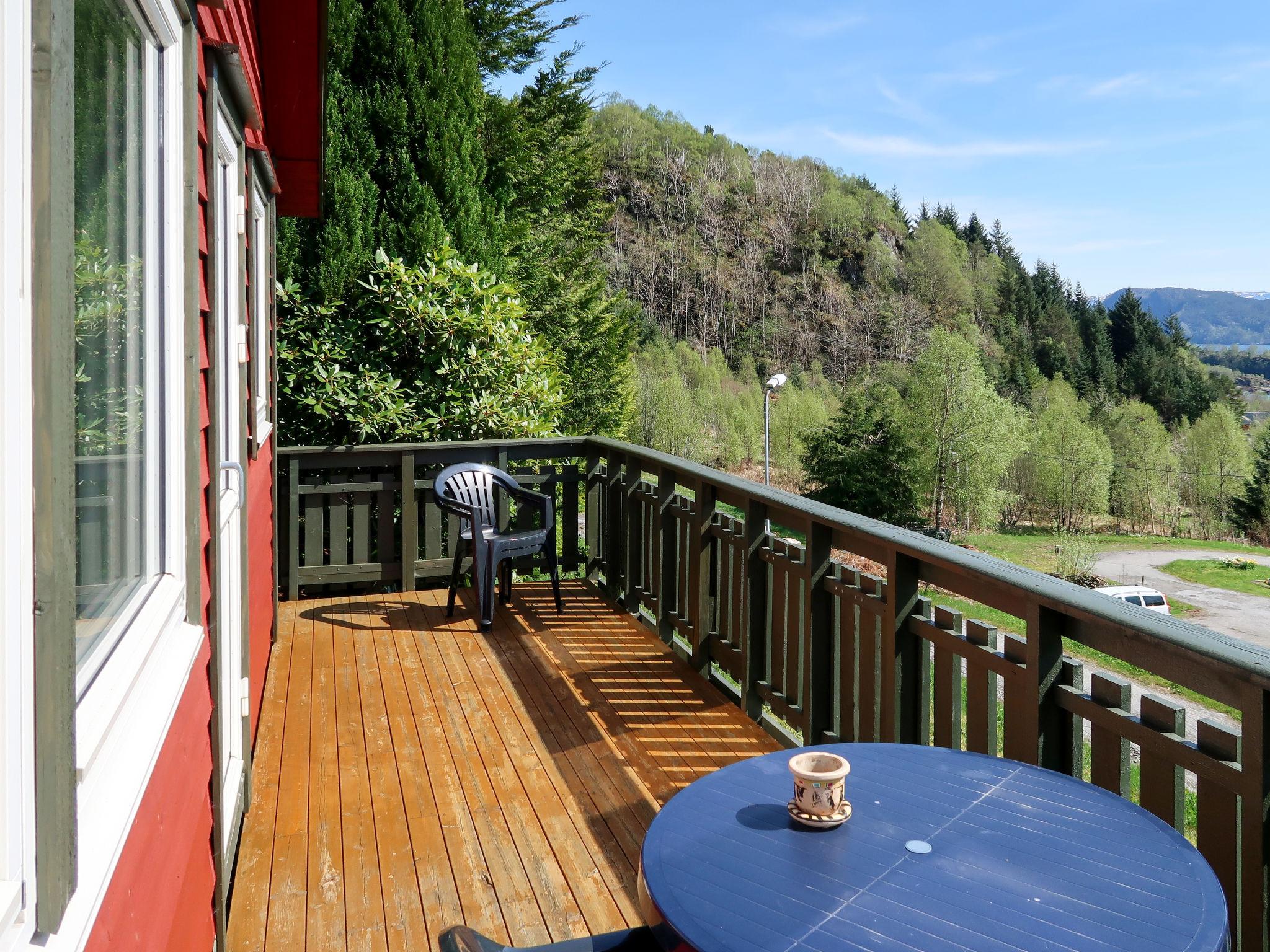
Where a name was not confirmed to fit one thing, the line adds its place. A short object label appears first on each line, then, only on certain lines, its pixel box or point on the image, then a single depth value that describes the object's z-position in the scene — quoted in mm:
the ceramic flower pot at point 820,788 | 1428
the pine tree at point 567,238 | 16016
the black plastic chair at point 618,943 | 1343
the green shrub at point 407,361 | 5961
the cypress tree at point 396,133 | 6574
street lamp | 20031
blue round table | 1155
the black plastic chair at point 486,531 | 4848
